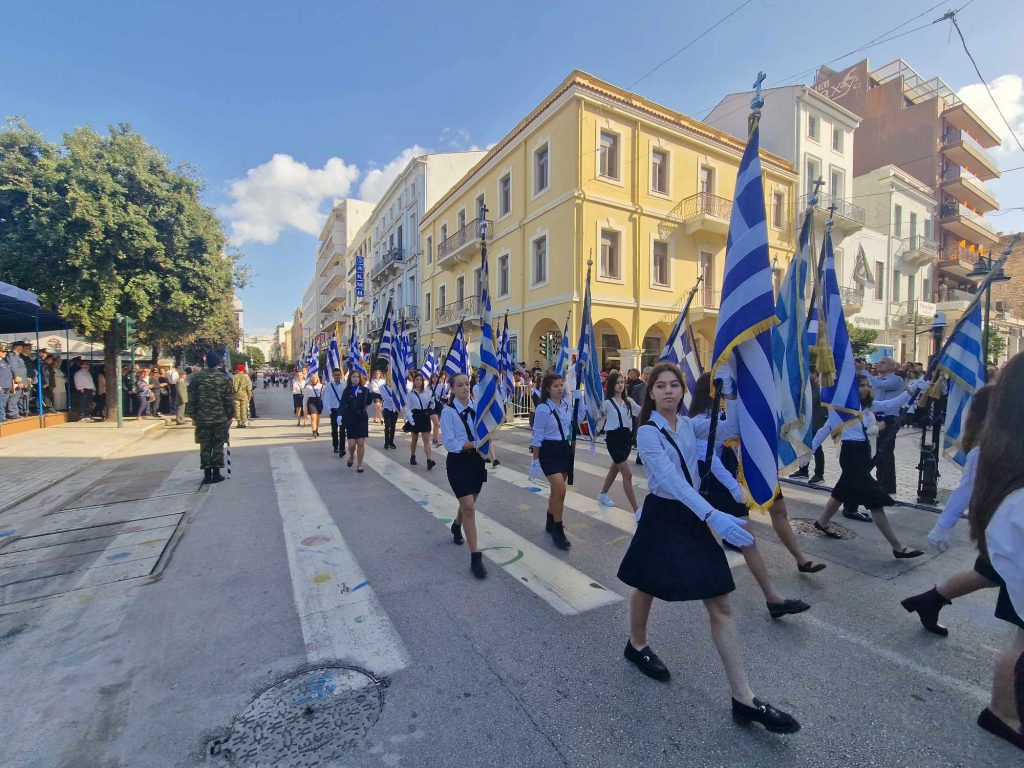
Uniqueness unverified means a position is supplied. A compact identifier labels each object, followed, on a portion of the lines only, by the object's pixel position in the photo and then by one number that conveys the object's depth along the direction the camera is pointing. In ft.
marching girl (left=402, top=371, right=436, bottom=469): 29.94
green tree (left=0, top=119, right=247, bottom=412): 42.06
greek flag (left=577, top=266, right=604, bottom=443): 25.83
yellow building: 60.29
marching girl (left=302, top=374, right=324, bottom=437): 44.16
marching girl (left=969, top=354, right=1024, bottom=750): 6.13
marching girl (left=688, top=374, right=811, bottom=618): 10.20
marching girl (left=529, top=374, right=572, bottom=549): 16.58
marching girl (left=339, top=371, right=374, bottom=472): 27.91
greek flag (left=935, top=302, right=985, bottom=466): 18.22
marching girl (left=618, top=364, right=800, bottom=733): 7.84
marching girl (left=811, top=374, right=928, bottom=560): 14.98
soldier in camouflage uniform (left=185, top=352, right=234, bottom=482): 24.35
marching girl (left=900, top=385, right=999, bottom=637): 9.95
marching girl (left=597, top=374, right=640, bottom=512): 19.48
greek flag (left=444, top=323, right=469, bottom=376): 25.32
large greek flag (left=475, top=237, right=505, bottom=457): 15.92
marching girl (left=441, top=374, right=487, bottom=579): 14.30
